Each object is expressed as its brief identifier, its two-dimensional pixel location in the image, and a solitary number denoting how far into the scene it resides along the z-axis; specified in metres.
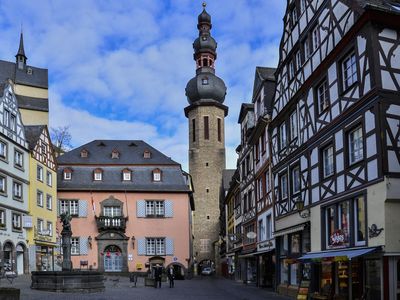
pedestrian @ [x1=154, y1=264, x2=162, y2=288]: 34.25
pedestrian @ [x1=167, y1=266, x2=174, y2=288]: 35.94
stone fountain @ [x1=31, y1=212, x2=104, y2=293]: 27.55
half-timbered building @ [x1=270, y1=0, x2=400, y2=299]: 16.38
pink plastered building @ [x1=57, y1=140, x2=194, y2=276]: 54.50
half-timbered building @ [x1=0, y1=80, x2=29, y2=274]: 40.19
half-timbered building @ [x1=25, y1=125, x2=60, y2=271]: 45.50
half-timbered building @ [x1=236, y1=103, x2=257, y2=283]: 37.22
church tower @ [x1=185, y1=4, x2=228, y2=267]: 78.56
